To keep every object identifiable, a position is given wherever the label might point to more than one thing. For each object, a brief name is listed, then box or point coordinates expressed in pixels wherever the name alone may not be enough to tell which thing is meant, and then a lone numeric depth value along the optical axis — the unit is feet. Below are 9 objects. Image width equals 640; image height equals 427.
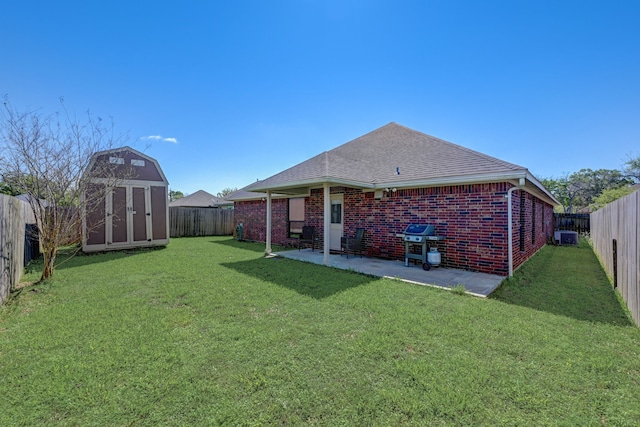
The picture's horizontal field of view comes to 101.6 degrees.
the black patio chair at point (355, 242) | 27.37
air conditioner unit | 43.37
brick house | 20.95
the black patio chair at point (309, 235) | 32.96
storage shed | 30.94
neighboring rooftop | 82.85
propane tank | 22.12
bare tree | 18.69
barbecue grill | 22.30
